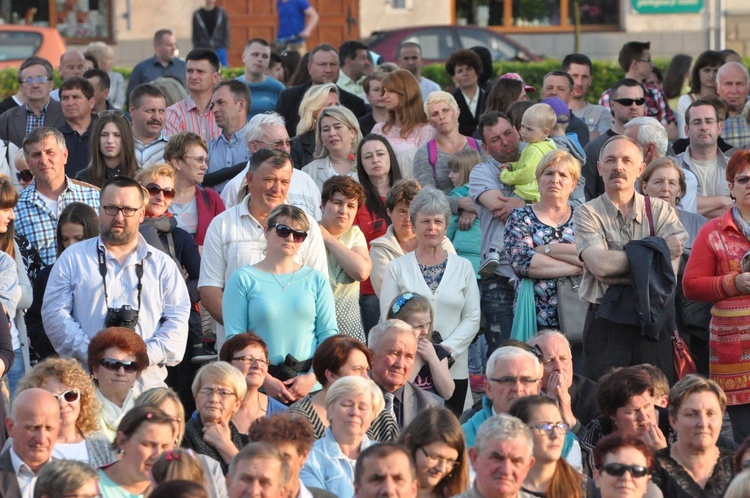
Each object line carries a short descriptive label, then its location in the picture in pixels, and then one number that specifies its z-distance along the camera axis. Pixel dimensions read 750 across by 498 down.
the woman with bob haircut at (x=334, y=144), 21.05
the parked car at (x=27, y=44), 40.55
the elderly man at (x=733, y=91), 24.28
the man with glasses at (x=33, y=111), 24.37
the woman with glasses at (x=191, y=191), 19.69
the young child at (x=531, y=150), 19.81
